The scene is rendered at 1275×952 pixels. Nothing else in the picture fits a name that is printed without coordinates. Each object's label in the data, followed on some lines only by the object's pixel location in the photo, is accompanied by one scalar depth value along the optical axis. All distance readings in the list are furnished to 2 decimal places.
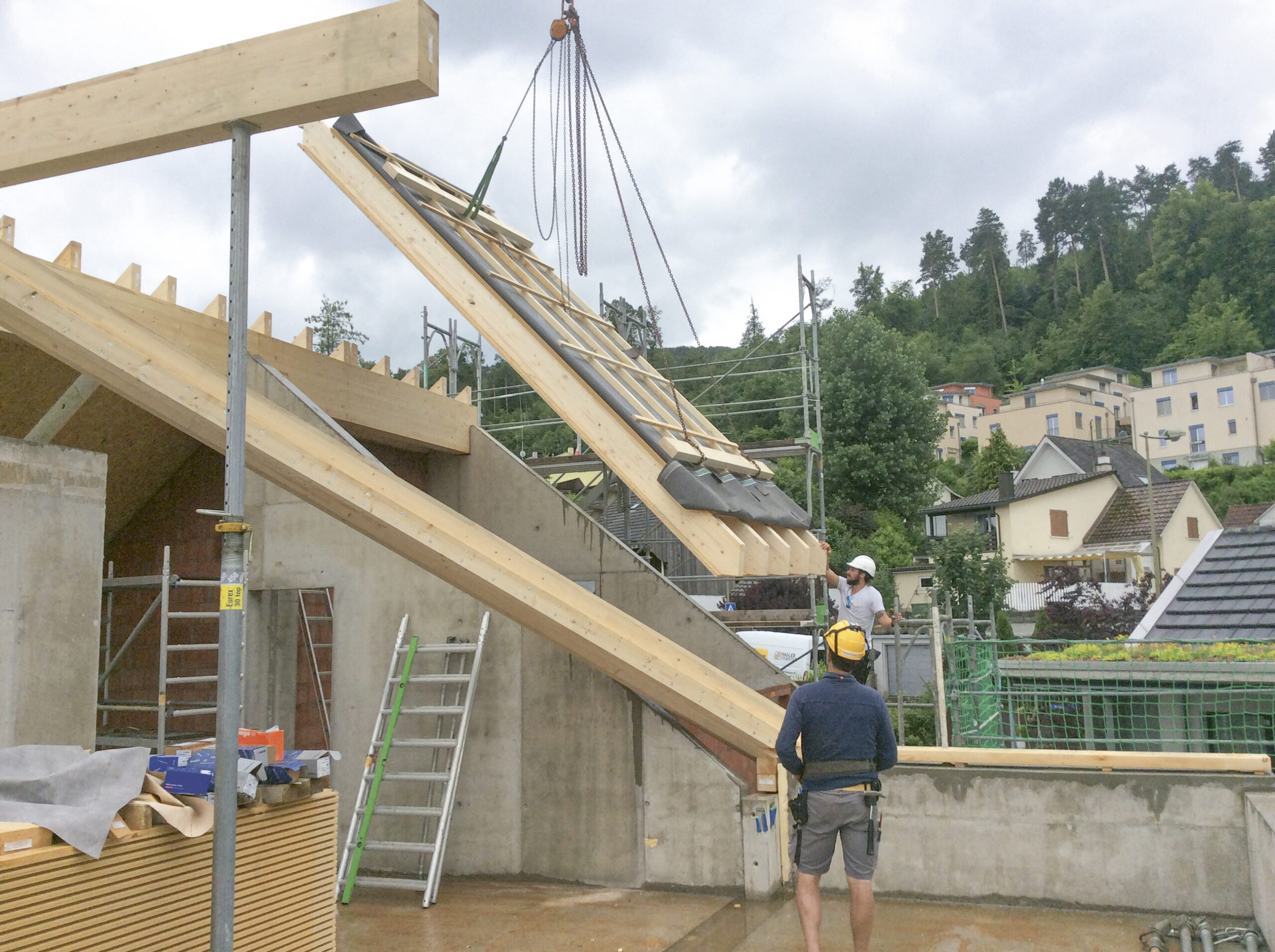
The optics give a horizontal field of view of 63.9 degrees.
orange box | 4.88
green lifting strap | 7.79
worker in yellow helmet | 4.55
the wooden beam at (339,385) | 7.26
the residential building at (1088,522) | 37.44
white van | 16.14
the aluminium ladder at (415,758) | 7.12
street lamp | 26.73
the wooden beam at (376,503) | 5.73
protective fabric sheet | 3.54
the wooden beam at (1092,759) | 5.78
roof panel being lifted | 6.62
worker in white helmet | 6.80
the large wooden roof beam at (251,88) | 3.99
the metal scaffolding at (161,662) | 7.56
